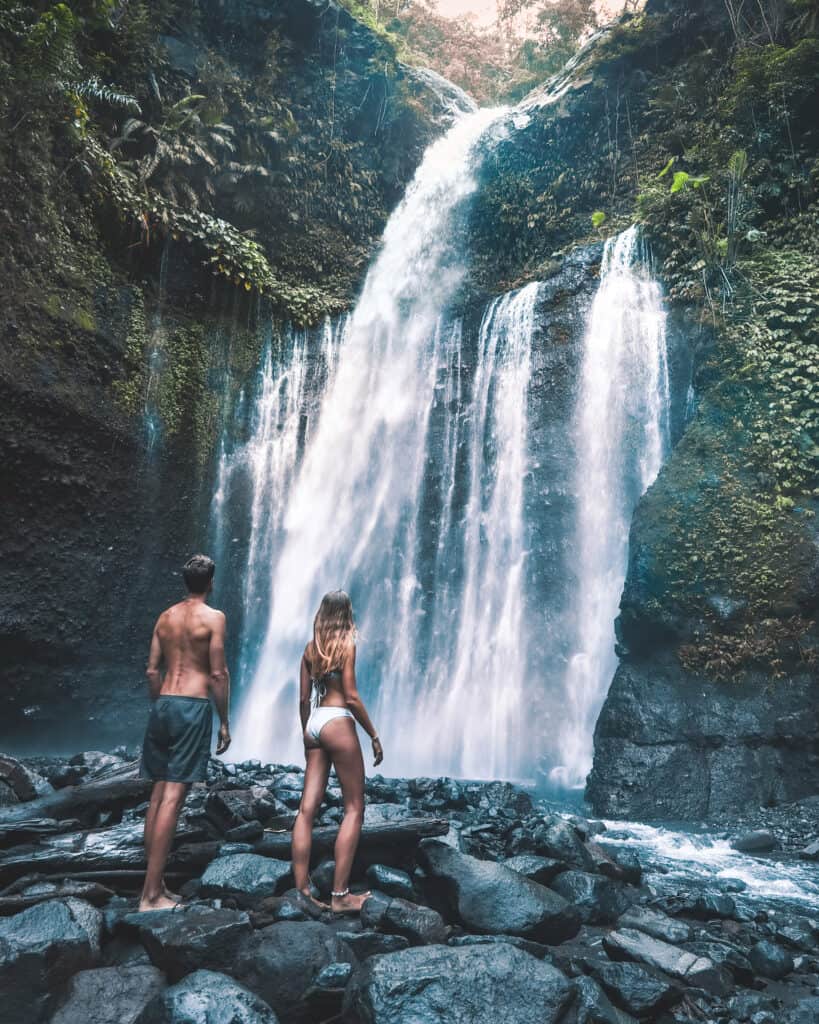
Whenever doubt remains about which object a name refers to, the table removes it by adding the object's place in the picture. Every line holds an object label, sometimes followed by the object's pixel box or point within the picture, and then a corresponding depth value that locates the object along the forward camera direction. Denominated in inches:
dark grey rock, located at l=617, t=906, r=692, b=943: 149.9
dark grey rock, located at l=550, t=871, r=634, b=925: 160.6
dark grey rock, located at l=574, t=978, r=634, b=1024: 106.3
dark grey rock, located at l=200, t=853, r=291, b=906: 146.6
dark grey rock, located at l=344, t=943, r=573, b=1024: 98.7
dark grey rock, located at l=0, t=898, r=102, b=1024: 102.6
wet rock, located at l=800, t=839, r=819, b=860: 243.6
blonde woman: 147.9
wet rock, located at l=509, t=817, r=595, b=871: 193.2
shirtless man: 148.0
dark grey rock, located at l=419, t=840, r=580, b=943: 142.5
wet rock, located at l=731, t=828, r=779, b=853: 253.9
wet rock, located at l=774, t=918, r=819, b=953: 154.2
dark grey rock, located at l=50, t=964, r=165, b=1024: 100.6
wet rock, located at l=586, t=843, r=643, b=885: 194.1
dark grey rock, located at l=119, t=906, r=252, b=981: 111.5
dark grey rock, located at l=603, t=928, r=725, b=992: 126.7
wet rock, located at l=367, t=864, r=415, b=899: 157.9
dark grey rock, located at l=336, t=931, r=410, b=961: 124.0
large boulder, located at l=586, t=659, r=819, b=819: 303.0
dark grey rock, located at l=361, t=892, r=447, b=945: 132.0
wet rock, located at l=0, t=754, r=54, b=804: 206.7
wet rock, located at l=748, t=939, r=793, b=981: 138.8
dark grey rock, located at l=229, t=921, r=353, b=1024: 105.9
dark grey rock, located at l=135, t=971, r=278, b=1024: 92.5
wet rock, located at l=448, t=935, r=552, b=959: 130.4
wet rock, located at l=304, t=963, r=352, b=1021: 106.2
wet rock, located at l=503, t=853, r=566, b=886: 173.5
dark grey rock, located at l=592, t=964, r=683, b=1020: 115.5
